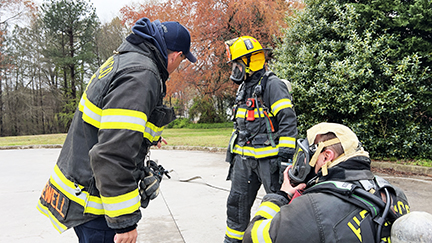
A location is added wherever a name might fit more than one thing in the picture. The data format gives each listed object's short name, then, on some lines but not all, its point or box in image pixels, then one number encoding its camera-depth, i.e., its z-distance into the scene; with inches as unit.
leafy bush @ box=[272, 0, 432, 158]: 249.3
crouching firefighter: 53.1
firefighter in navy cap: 54.7
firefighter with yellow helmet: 109.8
